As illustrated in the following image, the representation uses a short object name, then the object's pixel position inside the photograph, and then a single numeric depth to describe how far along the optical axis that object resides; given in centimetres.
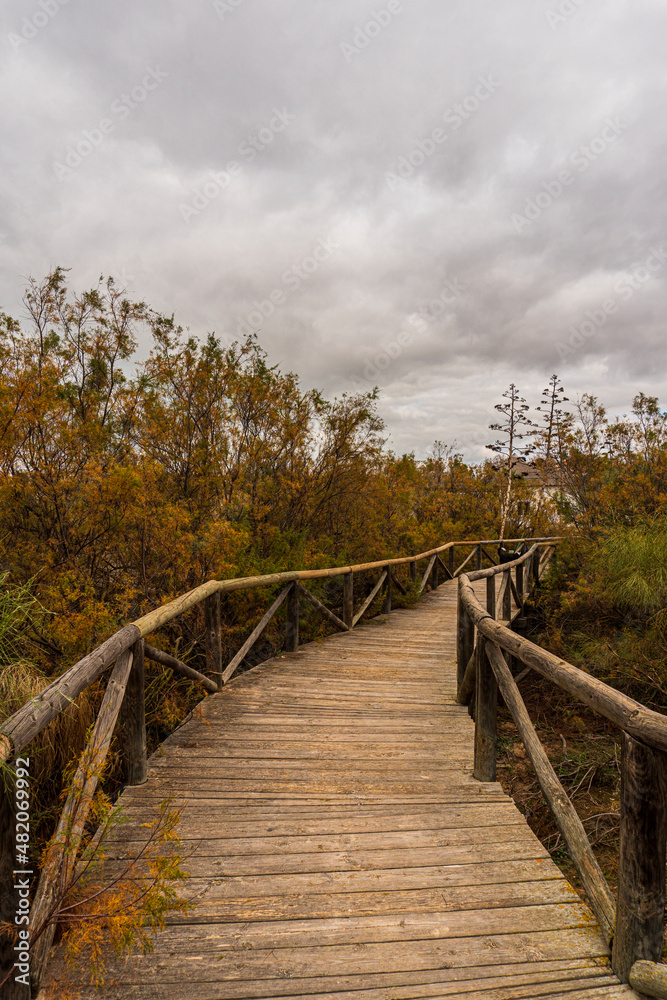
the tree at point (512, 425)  2227
